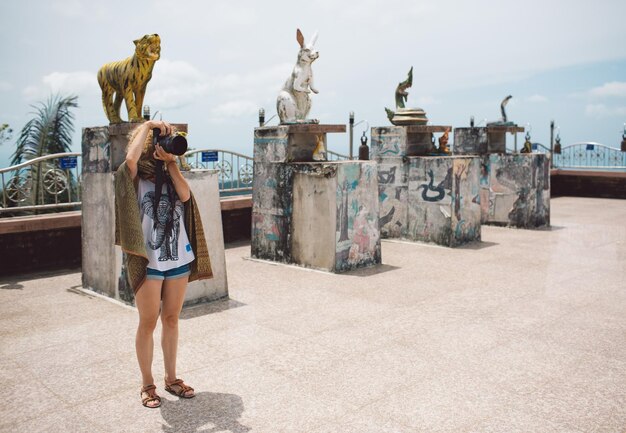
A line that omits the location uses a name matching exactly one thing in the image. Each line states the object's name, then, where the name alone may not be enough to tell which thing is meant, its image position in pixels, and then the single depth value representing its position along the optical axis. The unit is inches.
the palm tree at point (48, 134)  445.3
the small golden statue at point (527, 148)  485.7
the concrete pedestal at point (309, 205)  316.5
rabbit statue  337.4
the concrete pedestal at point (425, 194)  387.2
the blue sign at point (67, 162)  342.0
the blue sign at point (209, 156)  407.8
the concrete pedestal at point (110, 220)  259.1
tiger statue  246.5
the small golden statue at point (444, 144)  423.2
